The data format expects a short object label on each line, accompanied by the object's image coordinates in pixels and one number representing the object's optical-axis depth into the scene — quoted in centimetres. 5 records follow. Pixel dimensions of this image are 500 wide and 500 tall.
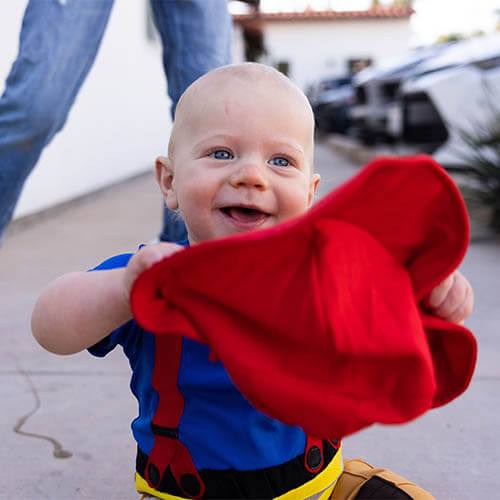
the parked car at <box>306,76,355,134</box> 1382
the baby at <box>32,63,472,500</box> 111
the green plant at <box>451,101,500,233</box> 414
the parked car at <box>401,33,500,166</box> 449
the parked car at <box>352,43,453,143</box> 776
